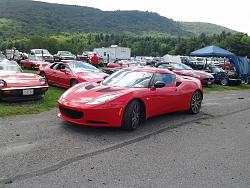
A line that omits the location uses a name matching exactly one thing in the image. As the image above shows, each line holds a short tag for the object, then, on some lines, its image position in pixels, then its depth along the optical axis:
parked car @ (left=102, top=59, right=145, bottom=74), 19.01
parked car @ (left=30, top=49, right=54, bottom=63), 21.84
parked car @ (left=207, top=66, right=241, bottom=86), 14.05
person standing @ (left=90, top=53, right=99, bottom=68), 15.65
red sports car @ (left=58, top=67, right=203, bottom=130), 4.10
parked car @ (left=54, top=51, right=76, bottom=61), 23.80
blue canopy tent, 15.13
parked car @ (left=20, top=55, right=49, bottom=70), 14.50
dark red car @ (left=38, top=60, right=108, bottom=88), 7.85
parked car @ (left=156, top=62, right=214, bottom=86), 12.08
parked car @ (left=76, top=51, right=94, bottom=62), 26.39
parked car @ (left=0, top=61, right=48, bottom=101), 5.63
